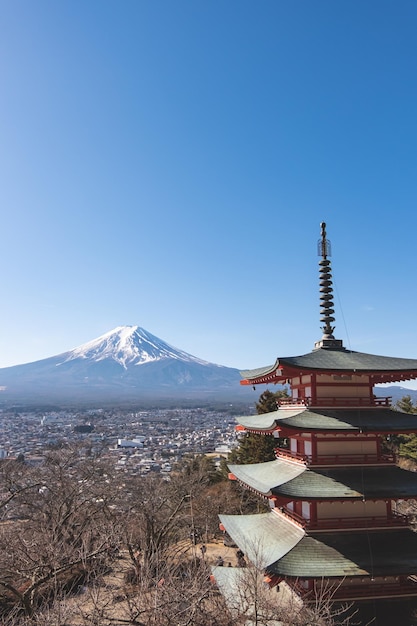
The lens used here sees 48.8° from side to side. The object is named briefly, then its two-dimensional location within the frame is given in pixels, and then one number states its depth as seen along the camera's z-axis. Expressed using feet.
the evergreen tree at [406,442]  98.54
